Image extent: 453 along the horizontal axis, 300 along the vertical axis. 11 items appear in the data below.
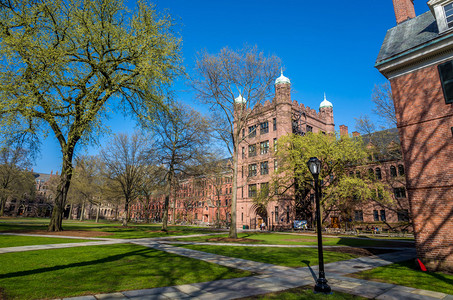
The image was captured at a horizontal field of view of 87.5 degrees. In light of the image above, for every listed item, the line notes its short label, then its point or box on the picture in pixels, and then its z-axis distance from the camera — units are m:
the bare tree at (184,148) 26.59
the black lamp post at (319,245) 5.81
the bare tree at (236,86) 20.91
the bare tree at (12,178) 48.25
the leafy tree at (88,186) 44.78
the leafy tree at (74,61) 11.77
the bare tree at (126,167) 34.45
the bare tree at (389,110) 26.23
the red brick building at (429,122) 9.22
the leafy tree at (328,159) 26.16
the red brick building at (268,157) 37.19
